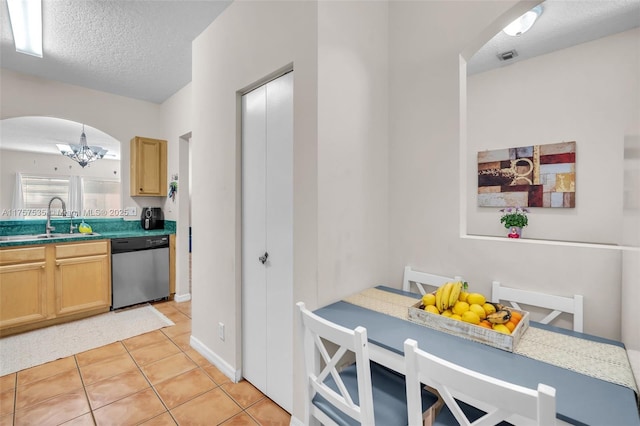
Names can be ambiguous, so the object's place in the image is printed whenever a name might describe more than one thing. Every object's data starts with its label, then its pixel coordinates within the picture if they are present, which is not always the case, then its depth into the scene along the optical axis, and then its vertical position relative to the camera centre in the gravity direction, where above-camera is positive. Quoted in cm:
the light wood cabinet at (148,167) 378 +57
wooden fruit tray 109 -51
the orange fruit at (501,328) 113 -49
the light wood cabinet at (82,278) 309 -77
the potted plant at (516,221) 271 -13
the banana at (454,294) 132 -40
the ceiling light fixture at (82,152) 368 +76
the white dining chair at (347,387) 100 -76
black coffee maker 395 -13
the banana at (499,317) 118 -46
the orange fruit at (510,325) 116 -48
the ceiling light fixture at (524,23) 208 +139
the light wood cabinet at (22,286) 276 -77
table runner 94 -55
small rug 245 -126
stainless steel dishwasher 344 -76
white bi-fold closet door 178 -20
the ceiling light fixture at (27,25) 219 +156
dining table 79 -55
